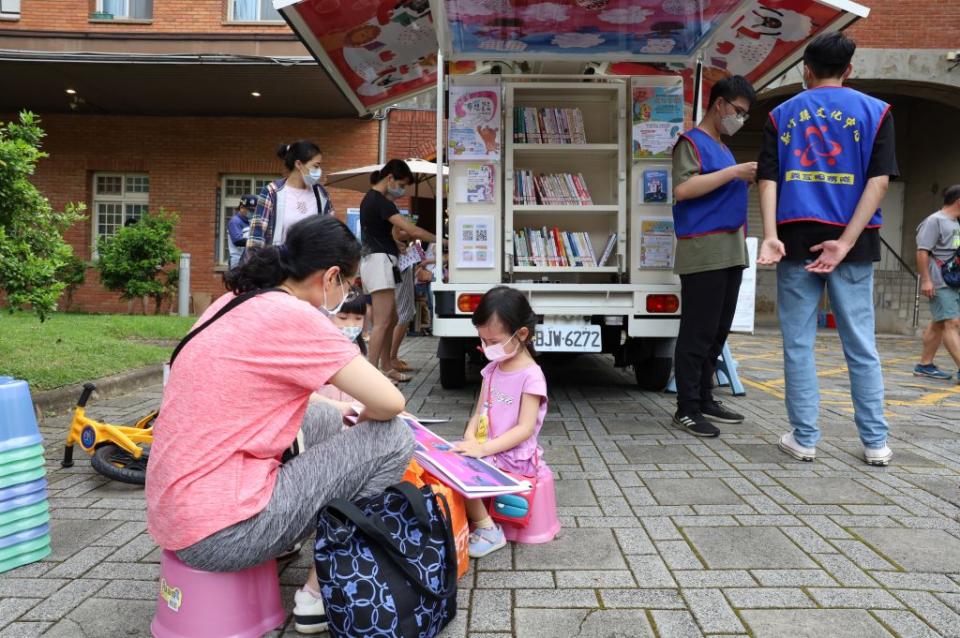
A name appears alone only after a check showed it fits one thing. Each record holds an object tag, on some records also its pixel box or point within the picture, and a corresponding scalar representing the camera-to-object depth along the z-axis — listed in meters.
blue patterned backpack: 1.80
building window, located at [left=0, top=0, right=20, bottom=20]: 12.36
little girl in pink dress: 2.74
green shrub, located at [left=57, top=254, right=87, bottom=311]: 12.61
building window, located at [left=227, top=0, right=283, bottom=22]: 13.37
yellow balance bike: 3.30
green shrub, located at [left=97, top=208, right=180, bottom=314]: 12.50
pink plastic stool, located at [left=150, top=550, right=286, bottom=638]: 1.90
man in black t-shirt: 3.57
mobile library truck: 4.98
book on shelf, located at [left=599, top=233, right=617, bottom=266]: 5.66
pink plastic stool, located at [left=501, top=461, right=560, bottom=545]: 2.69
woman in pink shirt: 1.87
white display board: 6.41
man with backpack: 6.94
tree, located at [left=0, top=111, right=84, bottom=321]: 4.11
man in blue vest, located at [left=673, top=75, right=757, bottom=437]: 4.21
